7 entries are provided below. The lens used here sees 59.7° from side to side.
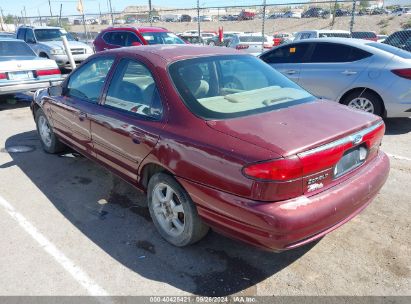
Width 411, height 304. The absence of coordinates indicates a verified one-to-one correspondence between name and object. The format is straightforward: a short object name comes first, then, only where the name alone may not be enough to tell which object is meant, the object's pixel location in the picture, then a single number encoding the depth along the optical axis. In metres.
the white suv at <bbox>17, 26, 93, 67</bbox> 12.66
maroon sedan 2.35
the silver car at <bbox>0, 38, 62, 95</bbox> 8.16
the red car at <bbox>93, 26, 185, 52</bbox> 11.06
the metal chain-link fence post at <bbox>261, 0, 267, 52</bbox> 13.92
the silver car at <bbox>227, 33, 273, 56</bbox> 15.47
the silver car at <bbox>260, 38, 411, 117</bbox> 5.86
